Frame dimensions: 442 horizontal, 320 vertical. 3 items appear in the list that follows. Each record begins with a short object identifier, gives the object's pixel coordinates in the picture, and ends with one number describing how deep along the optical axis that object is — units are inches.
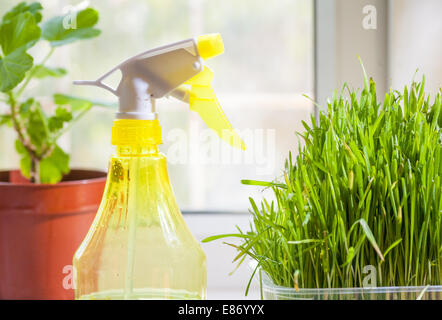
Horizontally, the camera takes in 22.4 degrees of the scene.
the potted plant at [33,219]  35.5
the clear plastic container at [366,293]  28.7
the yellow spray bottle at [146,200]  30.8
